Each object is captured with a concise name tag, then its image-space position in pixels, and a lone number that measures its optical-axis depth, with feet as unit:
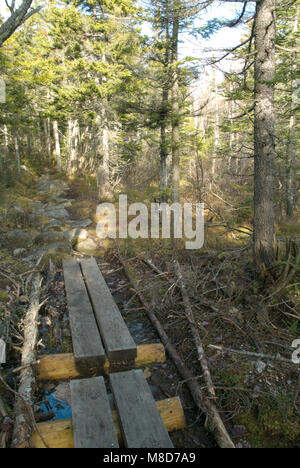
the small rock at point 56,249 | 28.09
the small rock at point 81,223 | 41.37
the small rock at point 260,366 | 12.41
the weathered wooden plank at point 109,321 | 13.65
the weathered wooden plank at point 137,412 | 9.04
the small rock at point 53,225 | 36.37
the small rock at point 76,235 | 33.94
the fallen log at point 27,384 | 9.18
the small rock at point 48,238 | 30.86
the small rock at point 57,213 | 46.50
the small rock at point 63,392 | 11.98
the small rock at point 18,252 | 28.27
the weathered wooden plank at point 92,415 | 8.97
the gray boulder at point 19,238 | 31.32
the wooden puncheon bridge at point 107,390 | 9.20
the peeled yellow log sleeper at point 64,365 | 12.91
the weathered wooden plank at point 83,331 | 13.19
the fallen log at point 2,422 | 8.84
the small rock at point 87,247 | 31.53
